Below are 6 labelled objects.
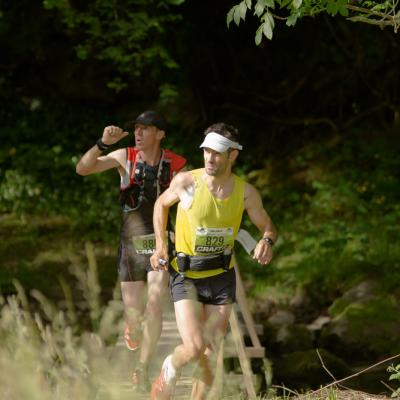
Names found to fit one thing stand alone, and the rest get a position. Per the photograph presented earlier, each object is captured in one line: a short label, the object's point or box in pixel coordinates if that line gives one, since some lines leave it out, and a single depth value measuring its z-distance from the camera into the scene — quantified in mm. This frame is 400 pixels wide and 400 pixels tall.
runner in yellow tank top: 11711
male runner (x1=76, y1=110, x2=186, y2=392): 13617
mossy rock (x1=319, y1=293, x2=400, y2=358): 23703
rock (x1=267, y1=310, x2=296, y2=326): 25547
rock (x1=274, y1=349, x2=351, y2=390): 21578
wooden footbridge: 5863
